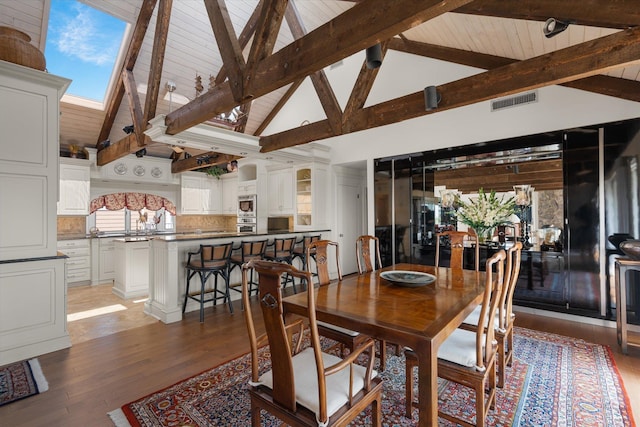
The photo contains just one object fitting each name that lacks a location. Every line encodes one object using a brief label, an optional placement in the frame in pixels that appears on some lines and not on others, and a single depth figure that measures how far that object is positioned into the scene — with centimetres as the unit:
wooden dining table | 132
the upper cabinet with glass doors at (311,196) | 593
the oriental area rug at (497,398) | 187
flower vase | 427
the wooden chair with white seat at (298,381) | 121
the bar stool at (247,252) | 412
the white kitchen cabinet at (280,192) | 645
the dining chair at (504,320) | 188
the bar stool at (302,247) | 502
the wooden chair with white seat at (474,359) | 159
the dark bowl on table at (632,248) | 271
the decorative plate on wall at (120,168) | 640
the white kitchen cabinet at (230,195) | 791
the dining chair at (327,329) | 205
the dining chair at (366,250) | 311
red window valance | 662
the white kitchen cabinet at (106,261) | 584
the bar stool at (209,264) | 369
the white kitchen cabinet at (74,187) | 571
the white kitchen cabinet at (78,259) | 550
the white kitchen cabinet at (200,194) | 759
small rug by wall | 216
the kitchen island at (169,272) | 370
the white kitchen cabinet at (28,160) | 268
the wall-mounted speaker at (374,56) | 253
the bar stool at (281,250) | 457
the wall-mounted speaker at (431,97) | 297
